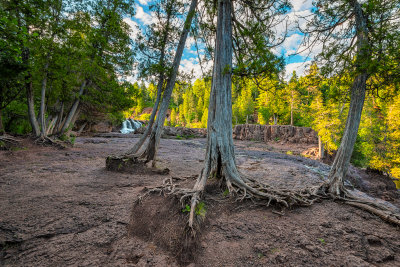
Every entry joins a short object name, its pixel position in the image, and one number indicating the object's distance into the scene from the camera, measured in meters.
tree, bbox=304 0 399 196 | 3.50
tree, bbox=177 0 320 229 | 3.81
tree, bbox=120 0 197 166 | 6.54
